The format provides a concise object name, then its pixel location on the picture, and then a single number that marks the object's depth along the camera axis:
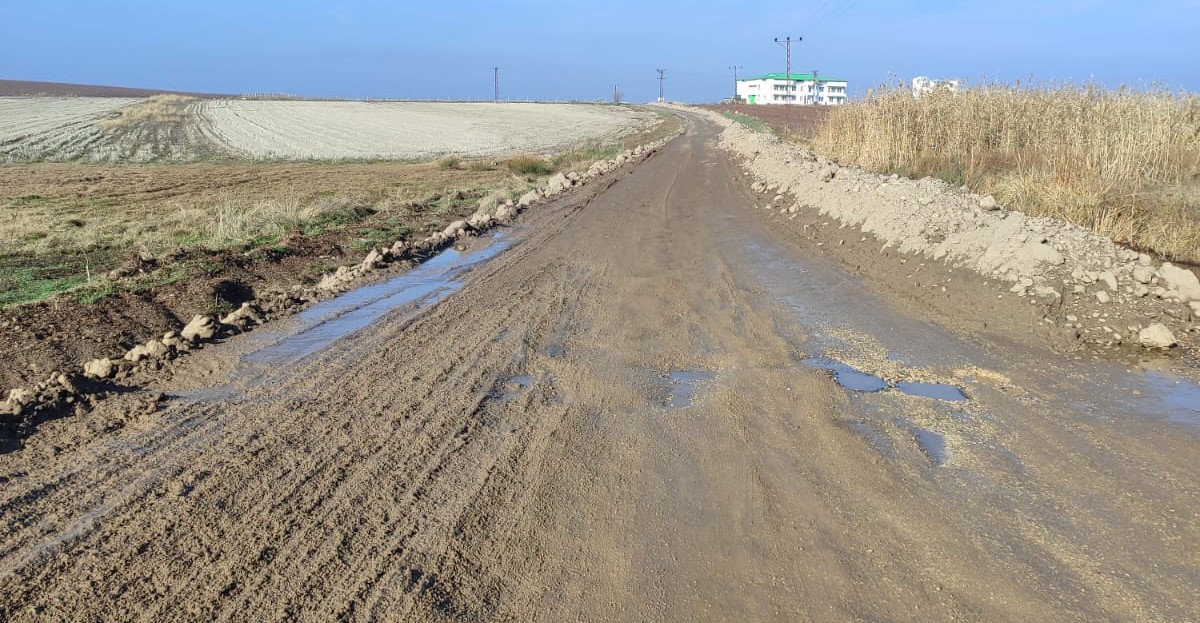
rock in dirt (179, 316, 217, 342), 7.39
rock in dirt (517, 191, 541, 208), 18.41
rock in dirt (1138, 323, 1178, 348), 6.98
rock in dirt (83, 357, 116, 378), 6.38
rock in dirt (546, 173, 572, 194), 21.08
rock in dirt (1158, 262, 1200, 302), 7.55
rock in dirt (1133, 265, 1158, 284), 7.79
